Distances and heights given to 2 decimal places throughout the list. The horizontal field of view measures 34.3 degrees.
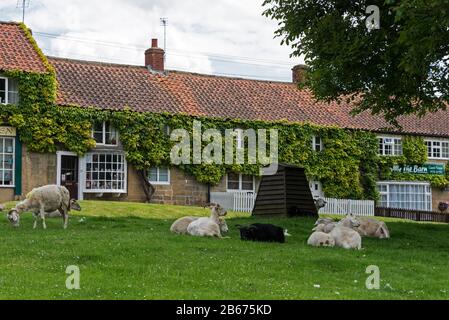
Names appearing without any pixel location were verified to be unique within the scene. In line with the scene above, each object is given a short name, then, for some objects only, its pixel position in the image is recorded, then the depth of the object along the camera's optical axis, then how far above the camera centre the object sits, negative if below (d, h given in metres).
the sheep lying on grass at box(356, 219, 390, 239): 22.47 -1.23
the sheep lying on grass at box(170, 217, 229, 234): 21.02 -1.05
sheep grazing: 21.47 -0.43
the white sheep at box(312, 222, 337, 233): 20.97 -1.11
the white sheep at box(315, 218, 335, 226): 22.47 -0.98
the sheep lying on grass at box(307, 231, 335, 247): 19.08 -1.34
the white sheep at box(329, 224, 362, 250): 18.86 -1.29
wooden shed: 28.55 -0.23
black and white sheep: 19.69 -1.19
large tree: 22.84 +4.29
